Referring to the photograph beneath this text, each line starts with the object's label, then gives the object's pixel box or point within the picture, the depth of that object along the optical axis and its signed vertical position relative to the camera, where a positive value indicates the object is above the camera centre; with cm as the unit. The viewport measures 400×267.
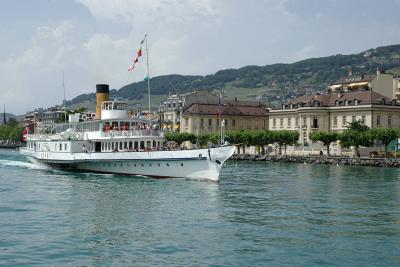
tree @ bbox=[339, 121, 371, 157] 8762 +23
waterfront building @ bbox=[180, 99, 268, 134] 12550 +499
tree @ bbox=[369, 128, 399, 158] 8581 +65
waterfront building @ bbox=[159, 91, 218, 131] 13212 +850
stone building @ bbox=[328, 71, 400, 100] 11644 +1059
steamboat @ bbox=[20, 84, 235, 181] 4653 -66
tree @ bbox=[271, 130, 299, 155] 10162 +56
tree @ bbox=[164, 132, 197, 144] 11362 +80
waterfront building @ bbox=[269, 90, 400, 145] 9919 +472
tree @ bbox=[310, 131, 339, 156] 9222 +46
